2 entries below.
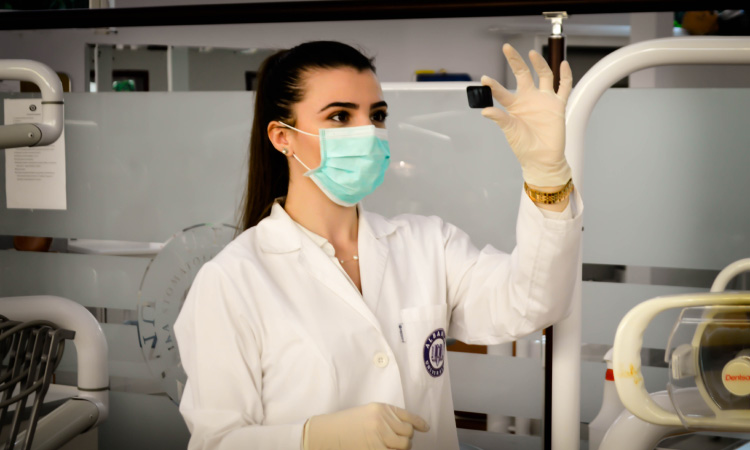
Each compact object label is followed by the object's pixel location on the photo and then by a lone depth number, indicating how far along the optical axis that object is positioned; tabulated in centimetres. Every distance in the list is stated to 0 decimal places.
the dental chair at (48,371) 150
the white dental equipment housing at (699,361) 115
